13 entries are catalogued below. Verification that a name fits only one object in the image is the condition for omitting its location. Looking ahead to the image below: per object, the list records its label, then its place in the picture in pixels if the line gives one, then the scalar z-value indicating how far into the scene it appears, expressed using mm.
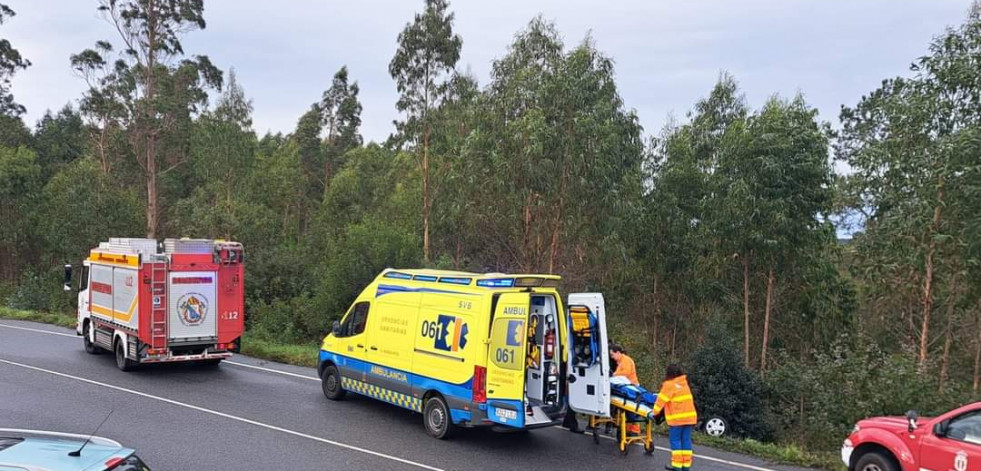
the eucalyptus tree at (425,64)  29156
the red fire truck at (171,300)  14031
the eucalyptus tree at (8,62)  48656
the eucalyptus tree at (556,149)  20422
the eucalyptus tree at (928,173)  16094
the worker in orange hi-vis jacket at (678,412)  8461
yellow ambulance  9203
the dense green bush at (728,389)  14383
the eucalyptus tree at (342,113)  58781
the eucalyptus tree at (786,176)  18891
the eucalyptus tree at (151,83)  32375
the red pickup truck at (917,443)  6895
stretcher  9438
